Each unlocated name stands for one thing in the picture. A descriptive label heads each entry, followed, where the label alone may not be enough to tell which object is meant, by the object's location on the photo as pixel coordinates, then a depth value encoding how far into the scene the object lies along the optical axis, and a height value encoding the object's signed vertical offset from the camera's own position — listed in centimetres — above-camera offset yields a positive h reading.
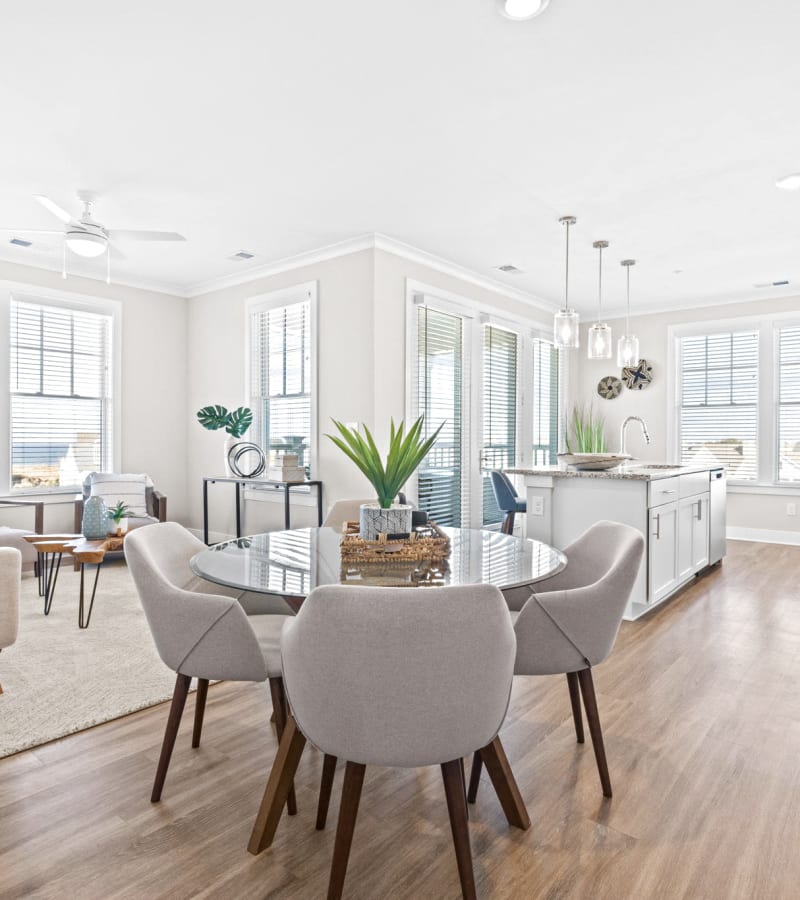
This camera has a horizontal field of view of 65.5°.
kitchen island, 377 -43
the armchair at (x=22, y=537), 420 -67
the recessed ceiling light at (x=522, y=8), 219 +155
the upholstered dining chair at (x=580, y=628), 185 -56
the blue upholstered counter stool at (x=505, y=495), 521 -44
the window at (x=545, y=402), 699 +48
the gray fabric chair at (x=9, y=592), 249 -62
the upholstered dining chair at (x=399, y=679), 128 -51
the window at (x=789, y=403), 640 +43
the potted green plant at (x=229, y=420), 557 +19
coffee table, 354 -64
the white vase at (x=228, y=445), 592 -4
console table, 495 -36
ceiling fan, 379 +127
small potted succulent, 402 -52
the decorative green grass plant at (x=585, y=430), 725 +16
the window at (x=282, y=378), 538 +56
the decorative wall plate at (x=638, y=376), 729 +81
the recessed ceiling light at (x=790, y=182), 363 +156
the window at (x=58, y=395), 534 +40
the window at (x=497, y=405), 615 +38
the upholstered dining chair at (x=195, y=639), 174 -56
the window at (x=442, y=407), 532 +32
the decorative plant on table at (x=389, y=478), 210 -12
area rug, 242 -108
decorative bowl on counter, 407 -11
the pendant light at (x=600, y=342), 407 +67
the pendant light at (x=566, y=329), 375 +70
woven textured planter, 209 -27
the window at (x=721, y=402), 666 +47
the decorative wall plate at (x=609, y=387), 752 +69
